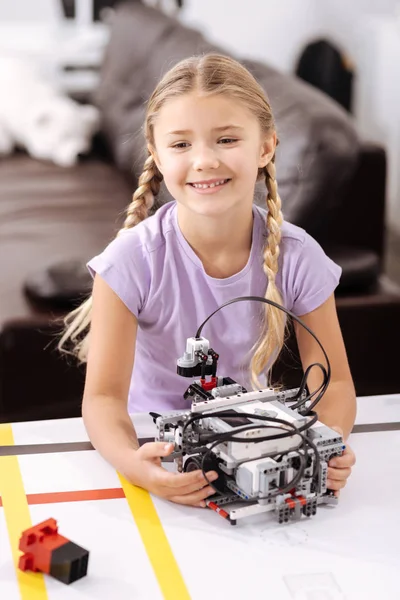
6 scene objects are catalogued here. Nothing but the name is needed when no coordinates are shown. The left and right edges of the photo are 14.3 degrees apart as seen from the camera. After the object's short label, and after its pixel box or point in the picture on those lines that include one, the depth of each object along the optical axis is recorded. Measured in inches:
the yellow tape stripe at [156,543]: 58.2
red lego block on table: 58.4
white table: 58.4
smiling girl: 69.9
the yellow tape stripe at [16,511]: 58.2
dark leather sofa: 94.7
